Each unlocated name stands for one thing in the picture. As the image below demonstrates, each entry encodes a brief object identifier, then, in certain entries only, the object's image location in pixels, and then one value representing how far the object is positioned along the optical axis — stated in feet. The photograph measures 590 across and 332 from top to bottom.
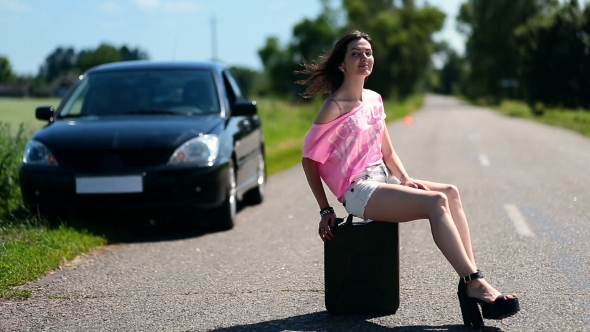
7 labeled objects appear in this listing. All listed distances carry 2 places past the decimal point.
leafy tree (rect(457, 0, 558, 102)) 284.82
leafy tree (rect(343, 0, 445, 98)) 302.25
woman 14.65
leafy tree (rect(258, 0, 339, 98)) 463.01
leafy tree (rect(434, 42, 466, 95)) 601.71
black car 25.25
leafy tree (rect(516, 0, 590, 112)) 155.43
